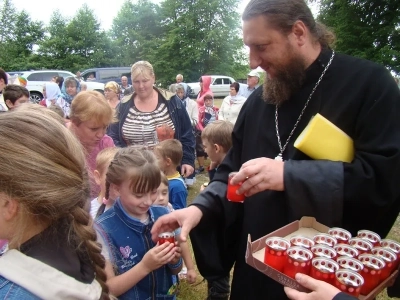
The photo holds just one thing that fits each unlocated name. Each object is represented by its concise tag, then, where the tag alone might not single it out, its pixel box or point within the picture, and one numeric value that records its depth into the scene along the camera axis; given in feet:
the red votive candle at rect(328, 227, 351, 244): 4.57
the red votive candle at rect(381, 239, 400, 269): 4.39
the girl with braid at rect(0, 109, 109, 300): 3.64
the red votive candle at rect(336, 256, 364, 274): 4.03
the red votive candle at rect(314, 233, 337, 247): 4.45
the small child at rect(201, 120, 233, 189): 12.41
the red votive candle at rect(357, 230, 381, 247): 4.56
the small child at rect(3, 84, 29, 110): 16.48
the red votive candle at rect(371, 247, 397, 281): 4.21
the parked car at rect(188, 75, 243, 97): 93.45
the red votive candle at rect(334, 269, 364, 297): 3.89
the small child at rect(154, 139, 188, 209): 11.48
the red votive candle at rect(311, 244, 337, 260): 4.21
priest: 5.18
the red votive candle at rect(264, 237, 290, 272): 4.30
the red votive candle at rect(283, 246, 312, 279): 4.12
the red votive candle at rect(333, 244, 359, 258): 4.27
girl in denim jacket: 7.02
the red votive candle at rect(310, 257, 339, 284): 4.01
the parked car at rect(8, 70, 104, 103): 62.26
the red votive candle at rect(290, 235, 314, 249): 4.47
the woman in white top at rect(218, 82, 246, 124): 27.38
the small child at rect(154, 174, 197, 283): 8.18
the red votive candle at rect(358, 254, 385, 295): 4.09
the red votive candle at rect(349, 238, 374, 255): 4.40
